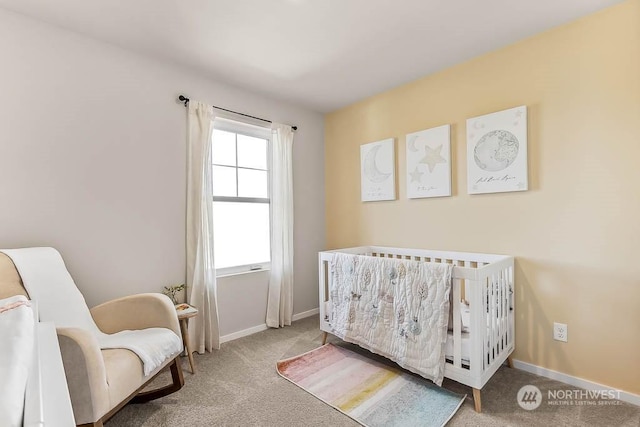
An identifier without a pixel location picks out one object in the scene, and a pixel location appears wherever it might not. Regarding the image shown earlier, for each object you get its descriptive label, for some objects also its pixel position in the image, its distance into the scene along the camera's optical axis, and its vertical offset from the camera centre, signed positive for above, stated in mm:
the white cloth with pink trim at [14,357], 686 -339
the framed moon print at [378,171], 2895 +485
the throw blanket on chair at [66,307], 1563 -439
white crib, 1697 -645
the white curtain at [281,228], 3000 -58
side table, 2109 -695
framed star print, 2504 +482
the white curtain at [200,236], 2443 -105
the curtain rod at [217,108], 2416 +991
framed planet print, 2115 +482
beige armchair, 1223 -602
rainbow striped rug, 1656 -1049
